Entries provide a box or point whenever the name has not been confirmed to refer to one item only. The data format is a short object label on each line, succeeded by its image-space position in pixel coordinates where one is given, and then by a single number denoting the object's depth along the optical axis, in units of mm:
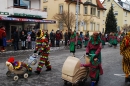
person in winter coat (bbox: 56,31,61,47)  15980
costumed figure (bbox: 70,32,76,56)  11573
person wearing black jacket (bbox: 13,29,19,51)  12511
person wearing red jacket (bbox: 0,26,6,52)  11961
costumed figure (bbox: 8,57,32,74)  5571
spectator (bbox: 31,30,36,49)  13662
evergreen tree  37133
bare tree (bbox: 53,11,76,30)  23278
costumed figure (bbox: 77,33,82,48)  15377
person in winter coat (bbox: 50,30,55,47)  15668
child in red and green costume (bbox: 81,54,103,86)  4811
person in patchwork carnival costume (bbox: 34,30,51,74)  6164
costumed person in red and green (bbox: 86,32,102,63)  5240
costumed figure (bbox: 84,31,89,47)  16282
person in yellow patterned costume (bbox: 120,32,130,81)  5210
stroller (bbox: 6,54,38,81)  5533
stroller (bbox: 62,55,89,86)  4659
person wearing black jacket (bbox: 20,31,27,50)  13168
